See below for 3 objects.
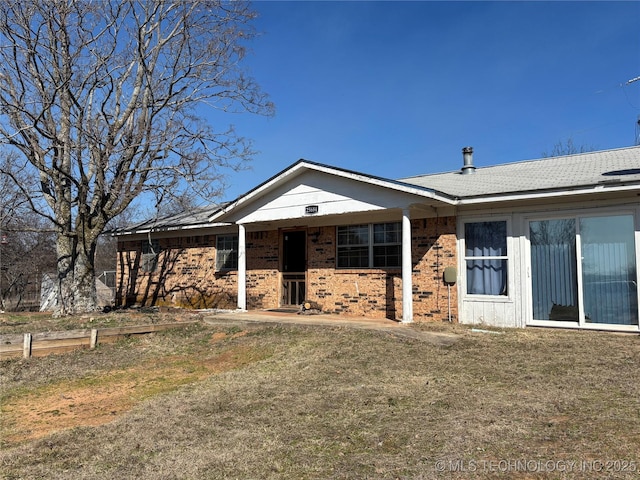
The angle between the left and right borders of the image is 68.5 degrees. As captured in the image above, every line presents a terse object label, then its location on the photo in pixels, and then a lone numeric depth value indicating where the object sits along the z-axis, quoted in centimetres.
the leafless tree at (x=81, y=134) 1344
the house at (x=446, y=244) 905
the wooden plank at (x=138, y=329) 986
